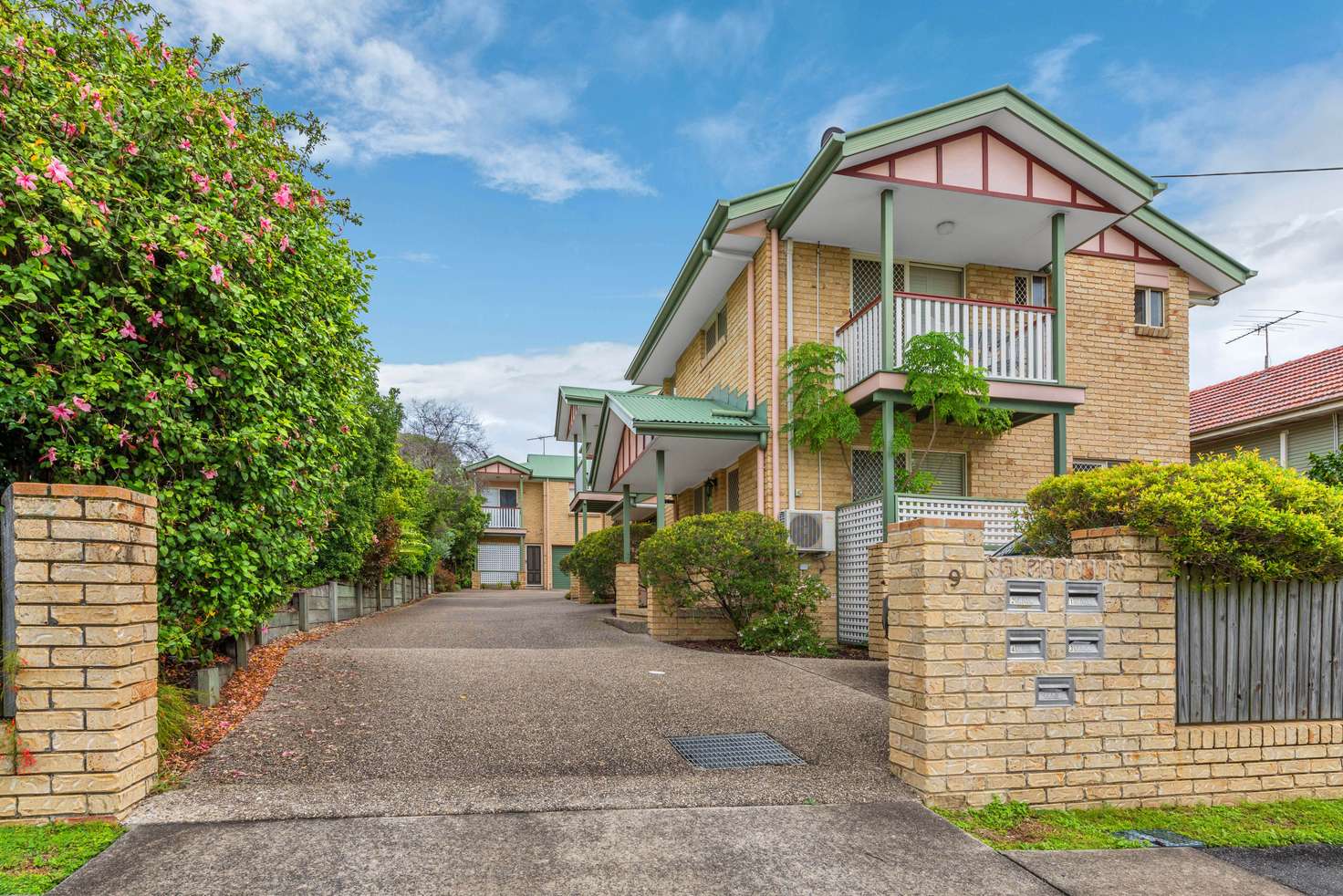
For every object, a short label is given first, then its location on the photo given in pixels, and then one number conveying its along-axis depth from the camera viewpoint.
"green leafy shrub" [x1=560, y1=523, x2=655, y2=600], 18.00
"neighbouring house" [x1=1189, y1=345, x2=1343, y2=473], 13.63
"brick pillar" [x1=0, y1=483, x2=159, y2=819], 3.71
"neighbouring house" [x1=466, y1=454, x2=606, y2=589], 37.25
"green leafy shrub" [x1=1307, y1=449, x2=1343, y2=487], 10.62
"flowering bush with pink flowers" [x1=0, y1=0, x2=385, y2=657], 4.42
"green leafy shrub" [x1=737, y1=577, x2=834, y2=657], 9.95
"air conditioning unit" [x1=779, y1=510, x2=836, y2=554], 11.11
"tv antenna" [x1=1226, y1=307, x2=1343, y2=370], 18.42
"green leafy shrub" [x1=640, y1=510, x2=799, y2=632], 10.19
